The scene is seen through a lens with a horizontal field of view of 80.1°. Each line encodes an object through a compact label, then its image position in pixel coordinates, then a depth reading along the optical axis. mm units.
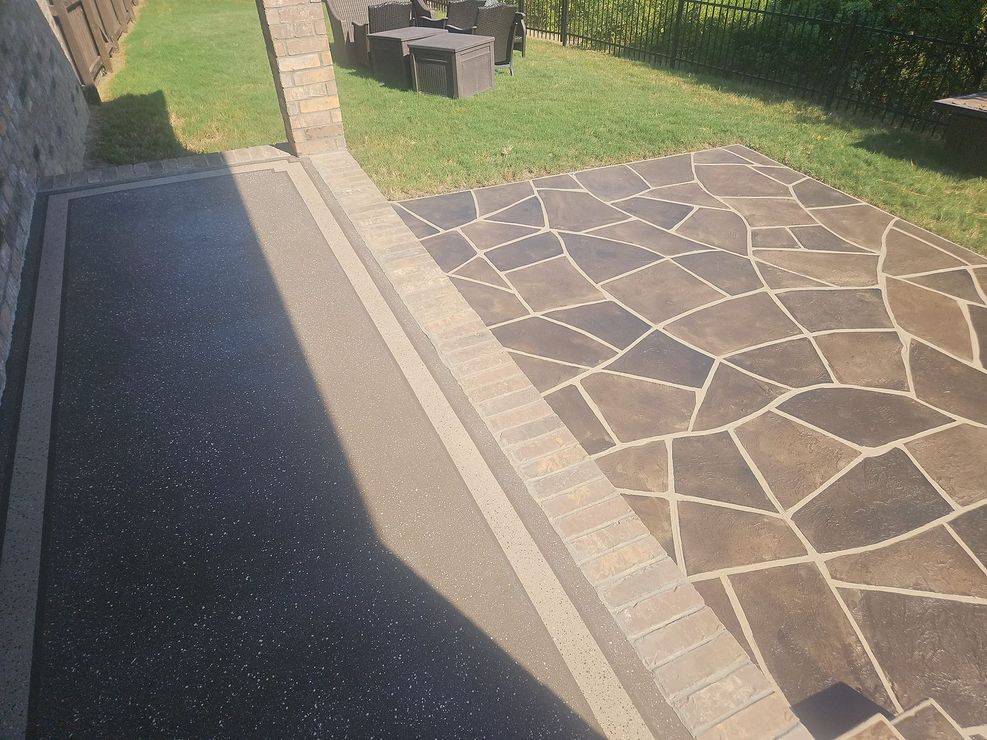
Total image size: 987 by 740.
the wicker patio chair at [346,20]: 11070
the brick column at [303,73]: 5648
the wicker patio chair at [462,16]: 10711
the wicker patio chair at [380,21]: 10281
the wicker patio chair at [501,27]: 9891
